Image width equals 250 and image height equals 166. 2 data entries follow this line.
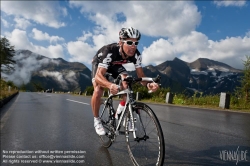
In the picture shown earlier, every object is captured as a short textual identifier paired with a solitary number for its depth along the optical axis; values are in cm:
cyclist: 347
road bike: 302
